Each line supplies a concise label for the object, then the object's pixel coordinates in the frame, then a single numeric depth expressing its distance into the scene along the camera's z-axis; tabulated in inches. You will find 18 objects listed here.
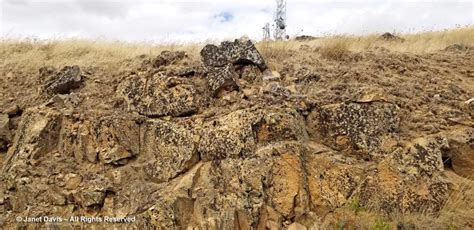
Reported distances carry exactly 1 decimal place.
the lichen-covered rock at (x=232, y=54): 341.1
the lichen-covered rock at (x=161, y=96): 310.2
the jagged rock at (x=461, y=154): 280.5
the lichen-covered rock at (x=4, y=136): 336.2
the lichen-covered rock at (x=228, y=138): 276.8
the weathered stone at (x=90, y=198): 278.5
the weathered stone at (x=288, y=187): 261.0
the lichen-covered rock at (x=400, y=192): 261.9
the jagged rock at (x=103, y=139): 297.4
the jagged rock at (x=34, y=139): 303.4
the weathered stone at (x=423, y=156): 269.9
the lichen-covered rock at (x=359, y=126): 283.6
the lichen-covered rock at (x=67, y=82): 346.9
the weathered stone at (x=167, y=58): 351.9
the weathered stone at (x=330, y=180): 265.0
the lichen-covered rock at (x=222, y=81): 320.8
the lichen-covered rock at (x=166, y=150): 284.0
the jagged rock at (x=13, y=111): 348.8
